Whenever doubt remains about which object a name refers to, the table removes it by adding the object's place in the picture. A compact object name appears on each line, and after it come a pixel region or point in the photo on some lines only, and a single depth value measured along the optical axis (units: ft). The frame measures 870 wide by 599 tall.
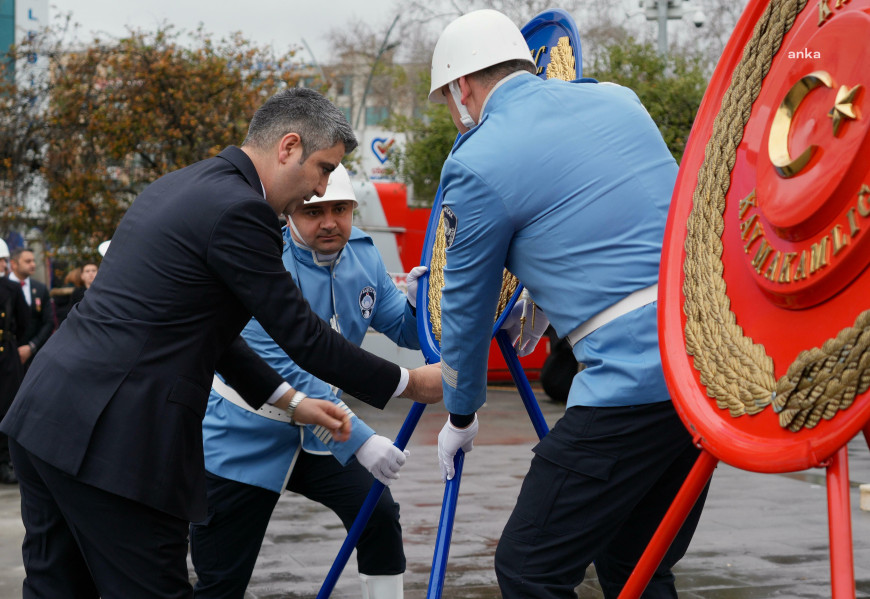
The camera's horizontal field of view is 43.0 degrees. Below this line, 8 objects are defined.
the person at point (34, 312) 30.01
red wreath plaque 5.46
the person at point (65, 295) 38.54
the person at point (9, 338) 27.22
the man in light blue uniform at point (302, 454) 11.84
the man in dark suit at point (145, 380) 8.18
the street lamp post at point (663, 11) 55.93
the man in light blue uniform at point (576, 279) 8.23
